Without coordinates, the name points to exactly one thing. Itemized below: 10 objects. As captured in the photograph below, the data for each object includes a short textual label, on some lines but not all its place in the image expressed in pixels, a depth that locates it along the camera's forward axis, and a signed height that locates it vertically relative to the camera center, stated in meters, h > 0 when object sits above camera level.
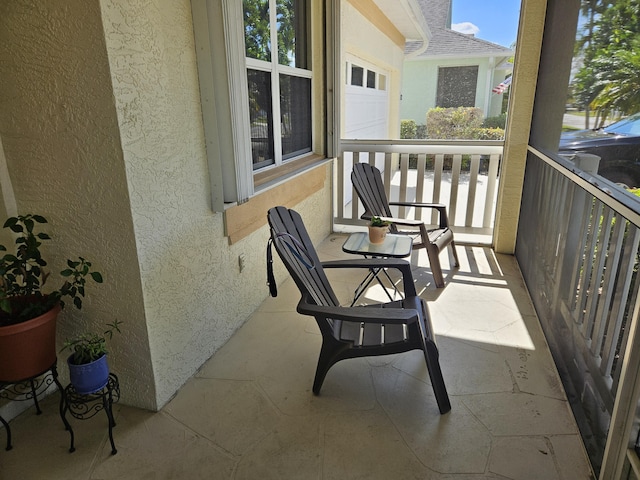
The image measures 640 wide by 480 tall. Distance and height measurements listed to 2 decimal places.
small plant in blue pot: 1.63 -0.94
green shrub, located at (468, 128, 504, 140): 6.32 -0.32
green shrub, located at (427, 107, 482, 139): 8.02 -0.15
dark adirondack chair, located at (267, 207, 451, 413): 1.86 -0.98
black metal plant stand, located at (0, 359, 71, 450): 1.79 -1.24
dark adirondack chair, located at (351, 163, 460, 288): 3.35 -0.83
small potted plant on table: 2.79 -0.75
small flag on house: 7.59 +0.44
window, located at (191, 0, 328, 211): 2.02 +0.16
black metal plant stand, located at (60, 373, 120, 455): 1.72 -1.13
